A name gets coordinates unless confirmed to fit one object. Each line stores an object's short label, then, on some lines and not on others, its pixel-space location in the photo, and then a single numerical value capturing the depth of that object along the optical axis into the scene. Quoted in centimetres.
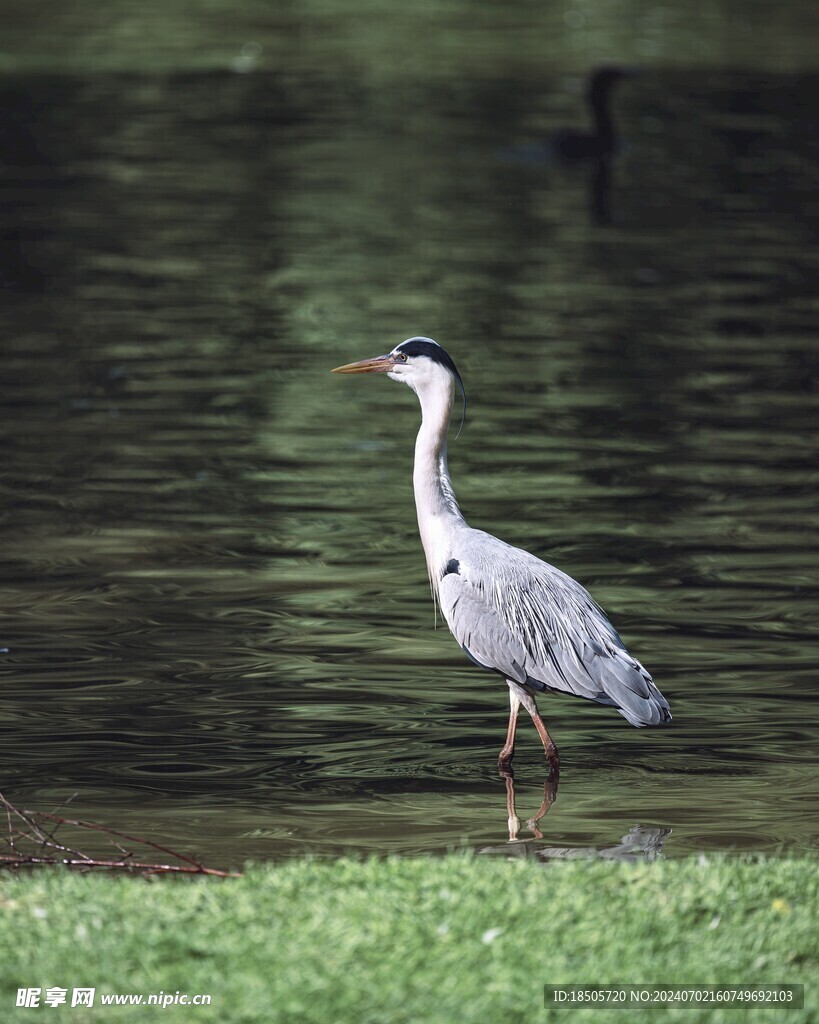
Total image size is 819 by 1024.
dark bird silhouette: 6122
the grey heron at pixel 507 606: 1708
